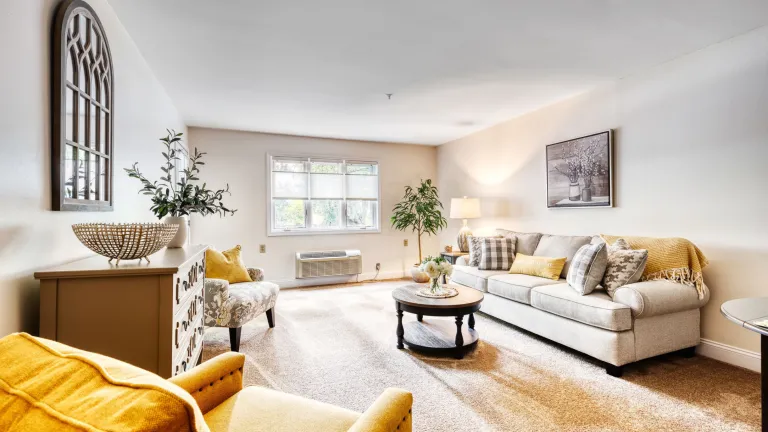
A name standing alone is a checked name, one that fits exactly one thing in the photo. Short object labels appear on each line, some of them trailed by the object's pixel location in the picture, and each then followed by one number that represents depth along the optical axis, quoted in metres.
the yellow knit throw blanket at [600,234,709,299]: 2.74
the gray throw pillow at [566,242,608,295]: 2.84
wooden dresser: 1.27
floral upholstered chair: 2.79
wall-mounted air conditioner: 5.53
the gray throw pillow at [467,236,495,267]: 4.16
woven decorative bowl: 1.37
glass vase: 3.06
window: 5.66
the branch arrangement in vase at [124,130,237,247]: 2.20
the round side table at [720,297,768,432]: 1.33
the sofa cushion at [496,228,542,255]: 4.01
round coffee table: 2.74
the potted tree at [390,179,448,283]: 5.99
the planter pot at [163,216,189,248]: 2.21
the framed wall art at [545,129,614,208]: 3.57
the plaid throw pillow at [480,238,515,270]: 3.98
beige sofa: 2.49
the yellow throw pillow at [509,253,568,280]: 3.42
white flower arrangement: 3.03
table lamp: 5.13
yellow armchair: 1.01
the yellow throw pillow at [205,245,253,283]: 3.16
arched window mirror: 1.51
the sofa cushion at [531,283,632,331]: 2.48
